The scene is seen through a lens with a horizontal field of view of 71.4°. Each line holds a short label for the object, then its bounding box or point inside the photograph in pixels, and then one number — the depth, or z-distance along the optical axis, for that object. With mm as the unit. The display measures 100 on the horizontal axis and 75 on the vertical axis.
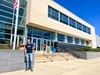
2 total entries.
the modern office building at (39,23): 9888
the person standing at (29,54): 4871
